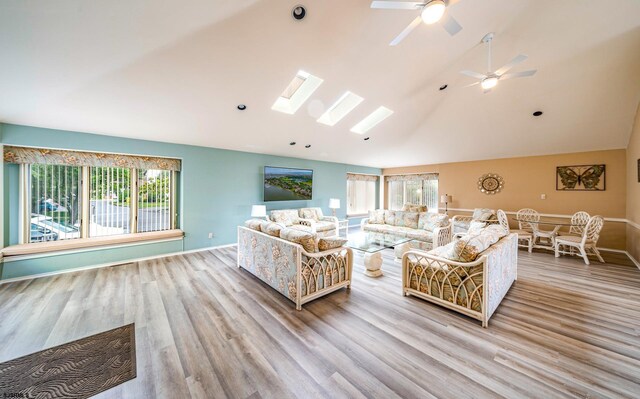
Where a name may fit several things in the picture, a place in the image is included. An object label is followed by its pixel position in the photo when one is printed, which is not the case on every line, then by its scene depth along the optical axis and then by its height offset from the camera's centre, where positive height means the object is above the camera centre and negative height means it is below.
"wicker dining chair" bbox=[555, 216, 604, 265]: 4.42 -0.76
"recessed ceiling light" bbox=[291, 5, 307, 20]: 2.42 +1.97
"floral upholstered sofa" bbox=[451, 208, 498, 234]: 5.85 -0.49
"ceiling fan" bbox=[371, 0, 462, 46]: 1.88 +1.59
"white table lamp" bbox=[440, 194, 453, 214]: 7.25 +0.01
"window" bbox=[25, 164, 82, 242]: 3.81 -0.10
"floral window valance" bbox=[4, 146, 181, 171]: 3.59 +0.67
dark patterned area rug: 1.64 -1.35
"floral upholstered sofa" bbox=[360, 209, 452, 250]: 4.96 -0.66
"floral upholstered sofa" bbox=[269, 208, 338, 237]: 6.00 -0.58
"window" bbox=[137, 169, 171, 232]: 4.77 -0.06
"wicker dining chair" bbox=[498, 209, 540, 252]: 5.21 -0.73
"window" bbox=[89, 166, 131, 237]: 4.30 -0.08
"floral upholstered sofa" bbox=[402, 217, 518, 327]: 2.45 -0.86
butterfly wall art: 5.36 +0.54
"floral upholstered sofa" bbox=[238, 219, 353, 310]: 2.80 -0.84
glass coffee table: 3.74 -0.81
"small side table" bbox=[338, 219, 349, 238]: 7.19 -0.83
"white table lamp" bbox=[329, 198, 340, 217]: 7.25 -0.14
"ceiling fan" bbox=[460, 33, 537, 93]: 2.90 +1.60
